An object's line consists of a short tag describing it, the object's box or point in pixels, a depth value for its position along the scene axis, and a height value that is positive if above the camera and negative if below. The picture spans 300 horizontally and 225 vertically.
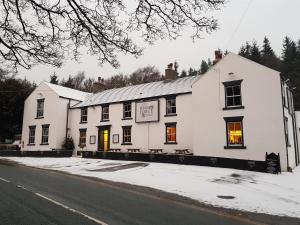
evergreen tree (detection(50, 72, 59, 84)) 54.51 +14.84
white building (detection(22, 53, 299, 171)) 16.48 +2.24
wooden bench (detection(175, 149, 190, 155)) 19.64 -0.96
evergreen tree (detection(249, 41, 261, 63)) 56.17 +21.95
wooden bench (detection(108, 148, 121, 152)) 23.27 -1.02
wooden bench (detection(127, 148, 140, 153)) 22.12 -1.01
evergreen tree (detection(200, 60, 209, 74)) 80.26 +27.20
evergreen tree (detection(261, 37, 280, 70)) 57.07 +23.03
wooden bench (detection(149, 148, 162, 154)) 20.96 -0.95
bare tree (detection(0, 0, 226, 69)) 5.36 +2.88
